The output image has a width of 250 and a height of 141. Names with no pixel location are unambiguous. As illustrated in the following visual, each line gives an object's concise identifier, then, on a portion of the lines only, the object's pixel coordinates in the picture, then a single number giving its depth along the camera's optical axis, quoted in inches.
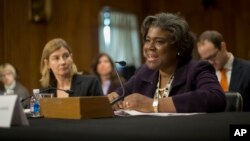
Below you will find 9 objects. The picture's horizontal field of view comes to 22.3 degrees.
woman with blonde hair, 198.8
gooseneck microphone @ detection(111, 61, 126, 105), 127.0
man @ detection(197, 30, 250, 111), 230.0
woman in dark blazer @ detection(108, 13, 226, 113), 134.2
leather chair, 150.0
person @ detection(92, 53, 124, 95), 332.3
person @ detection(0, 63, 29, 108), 353.4
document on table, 120.0
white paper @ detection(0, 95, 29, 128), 85.8
